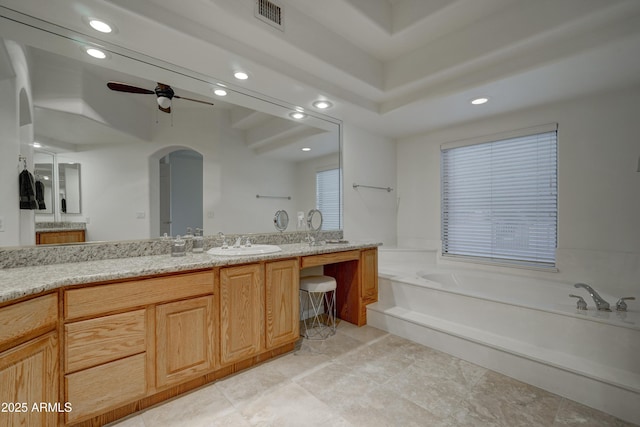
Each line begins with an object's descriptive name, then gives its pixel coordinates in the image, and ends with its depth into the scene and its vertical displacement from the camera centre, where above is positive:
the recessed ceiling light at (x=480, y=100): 2.62 +1.03
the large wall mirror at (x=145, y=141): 1.70 +0.53
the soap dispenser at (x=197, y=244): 2.16 -0.26
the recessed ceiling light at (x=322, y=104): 2.72 +1.04
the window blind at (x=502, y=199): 2.86 +0.11
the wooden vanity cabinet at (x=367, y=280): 2.80 -0.71
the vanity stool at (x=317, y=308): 2.43 -1.05
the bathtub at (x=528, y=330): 1.66 -0.91
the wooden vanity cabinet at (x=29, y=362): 1.09 -0.63
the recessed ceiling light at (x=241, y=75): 2.19 +1.06
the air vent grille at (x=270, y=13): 1.82 +1.31
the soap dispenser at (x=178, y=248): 1.96 -0.26
